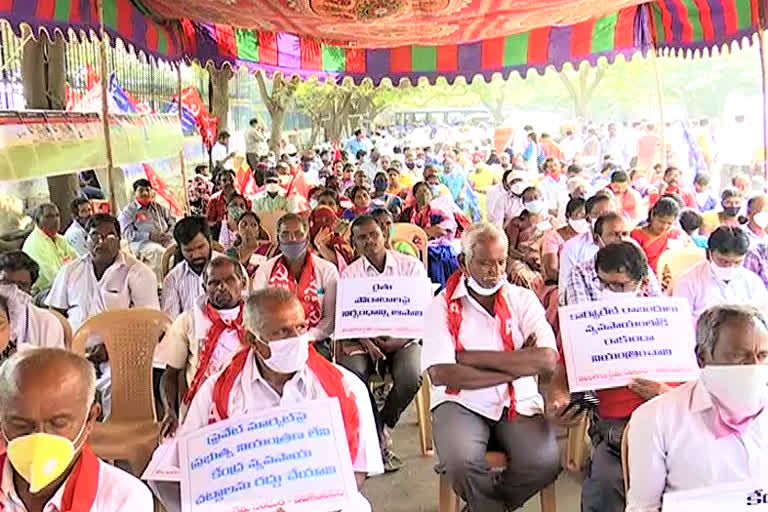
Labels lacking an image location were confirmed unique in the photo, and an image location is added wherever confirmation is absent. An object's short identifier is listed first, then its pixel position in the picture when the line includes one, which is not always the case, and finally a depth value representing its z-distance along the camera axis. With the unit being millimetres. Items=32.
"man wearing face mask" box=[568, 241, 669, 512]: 2975
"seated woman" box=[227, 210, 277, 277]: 5742
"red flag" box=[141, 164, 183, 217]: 9438
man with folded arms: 3307
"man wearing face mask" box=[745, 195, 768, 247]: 5410
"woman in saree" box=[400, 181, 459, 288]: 6957
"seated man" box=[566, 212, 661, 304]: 3563
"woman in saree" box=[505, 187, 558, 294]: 6060
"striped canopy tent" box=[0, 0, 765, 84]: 5711
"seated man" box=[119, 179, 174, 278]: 7641
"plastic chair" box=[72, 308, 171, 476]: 3990
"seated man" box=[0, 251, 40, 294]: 3910
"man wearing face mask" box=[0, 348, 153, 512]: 1825
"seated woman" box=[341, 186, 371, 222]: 8133
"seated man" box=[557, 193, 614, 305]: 4871
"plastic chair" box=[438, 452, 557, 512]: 3354
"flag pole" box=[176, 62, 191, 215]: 8794
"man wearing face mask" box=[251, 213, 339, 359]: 4504
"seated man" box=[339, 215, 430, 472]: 4461
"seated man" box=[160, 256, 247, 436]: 3295
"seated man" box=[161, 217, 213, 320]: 4469
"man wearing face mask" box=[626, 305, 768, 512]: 2252
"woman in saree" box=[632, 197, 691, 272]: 5160
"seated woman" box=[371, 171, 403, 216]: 8562
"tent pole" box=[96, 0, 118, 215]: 5676
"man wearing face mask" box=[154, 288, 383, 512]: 2627
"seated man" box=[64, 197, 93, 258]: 6481
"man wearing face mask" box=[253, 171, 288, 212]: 8695
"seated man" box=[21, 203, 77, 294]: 5887
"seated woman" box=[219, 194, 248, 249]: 7230
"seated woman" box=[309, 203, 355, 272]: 5180
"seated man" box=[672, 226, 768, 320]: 3947
